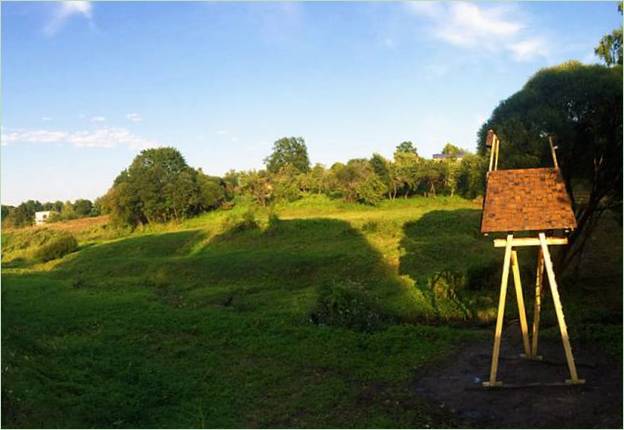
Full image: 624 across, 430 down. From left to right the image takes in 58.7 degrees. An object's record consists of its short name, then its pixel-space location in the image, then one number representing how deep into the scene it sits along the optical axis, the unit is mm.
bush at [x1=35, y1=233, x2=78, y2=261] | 37562
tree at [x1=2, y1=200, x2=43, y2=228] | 67875
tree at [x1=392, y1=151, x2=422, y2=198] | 45000
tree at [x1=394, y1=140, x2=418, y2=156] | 69838
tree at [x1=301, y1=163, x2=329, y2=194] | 51969
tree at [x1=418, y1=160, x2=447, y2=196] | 44562
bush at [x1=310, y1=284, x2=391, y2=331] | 14875
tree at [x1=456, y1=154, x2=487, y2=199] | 40625
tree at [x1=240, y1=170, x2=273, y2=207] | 51688
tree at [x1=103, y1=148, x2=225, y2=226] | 47469
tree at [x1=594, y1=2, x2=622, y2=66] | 17656
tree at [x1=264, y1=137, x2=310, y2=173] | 79206
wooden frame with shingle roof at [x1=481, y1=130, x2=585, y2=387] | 9516
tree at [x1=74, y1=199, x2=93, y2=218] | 73375
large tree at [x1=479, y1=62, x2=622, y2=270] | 14398
